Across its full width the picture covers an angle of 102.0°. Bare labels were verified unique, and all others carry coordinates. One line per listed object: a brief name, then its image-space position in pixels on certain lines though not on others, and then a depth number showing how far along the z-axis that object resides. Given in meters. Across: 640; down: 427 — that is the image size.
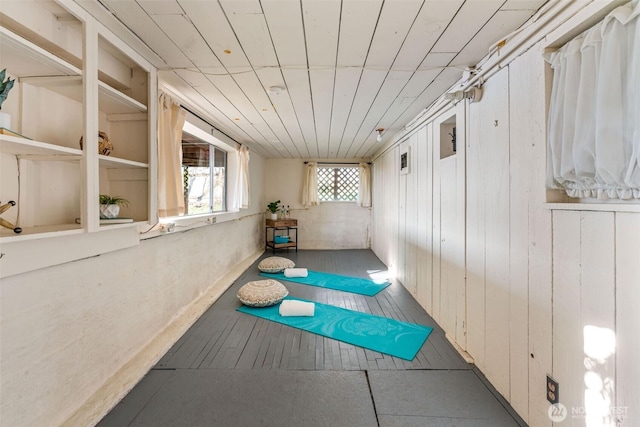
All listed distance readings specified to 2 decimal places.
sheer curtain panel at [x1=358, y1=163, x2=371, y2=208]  5.71
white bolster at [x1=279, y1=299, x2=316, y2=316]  2.45
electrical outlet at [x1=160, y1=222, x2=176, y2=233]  2.03
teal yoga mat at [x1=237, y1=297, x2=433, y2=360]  1.98
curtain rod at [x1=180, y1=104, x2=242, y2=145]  2.43
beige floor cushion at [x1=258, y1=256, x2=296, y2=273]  3.88
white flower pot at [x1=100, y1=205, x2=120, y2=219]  1.39
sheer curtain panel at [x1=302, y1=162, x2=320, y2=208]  5.73
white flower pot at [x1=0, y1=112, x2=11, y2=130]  0.92
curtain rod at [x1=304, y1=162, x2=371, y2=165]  5.84
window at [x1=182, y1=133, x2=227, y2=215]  2.95
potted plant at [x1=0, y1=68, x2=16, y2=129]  0.90
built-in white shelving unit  1.03
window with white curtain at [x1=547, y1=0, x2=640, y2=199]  0.84
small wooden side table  5.49
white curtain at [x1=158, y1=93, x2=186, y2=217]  1.96
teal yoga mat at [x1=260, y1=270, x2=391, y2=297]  3.25
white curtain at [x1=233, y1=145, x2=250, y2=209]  3.98
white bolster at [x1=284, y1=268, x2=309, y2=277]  3.70
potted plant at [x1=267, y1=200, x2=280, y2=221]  5.64
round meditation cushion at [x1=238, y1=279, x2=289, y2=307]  2.60
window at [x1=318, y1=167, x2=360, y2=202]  6.02
